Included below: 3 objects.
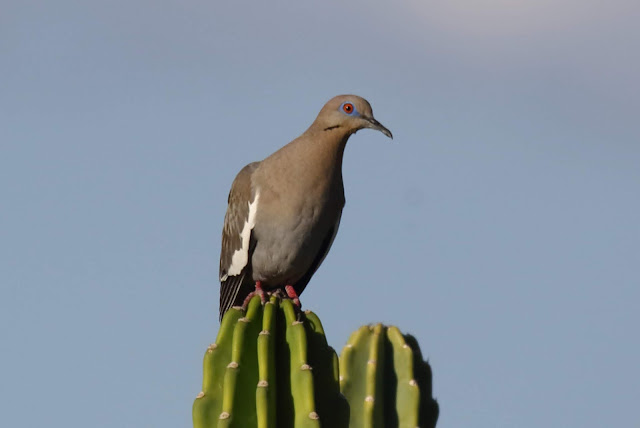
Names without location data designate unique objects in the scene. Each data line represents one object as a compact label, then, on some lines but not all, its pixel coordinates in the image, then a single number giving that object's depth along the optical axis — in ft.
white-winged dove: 48.49
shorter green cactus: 39.40
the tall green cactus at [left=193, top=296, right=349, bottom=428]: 29.71
